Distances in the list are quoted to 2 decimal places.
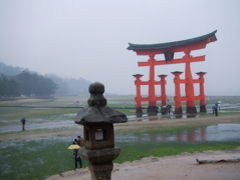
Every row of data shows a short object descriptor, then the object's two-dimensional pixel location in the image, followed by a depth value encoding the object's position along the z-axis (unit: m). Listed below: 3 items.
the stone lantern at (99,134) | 5.51
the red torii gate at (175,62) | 28.77
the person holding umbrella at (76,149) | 10.69
